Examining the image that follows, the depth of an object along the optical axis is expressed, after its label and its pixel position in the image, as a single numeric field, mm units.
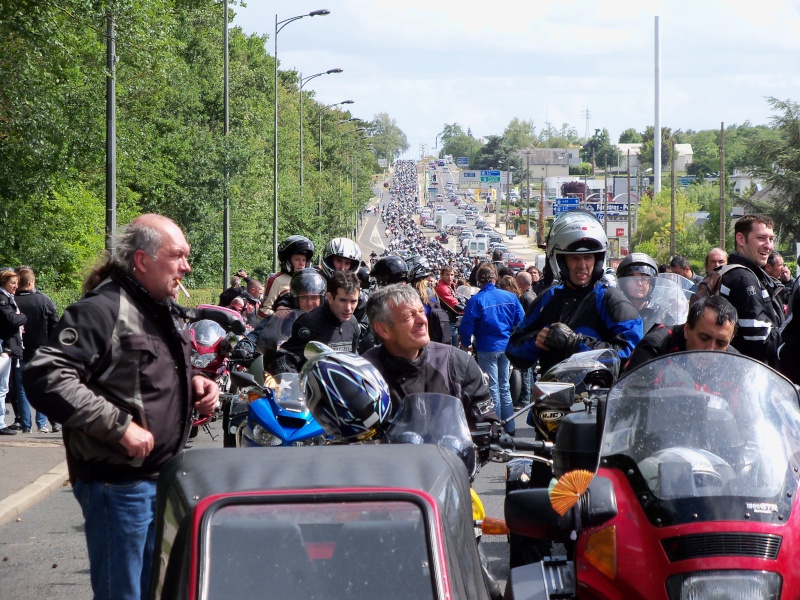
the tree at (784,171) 66938
